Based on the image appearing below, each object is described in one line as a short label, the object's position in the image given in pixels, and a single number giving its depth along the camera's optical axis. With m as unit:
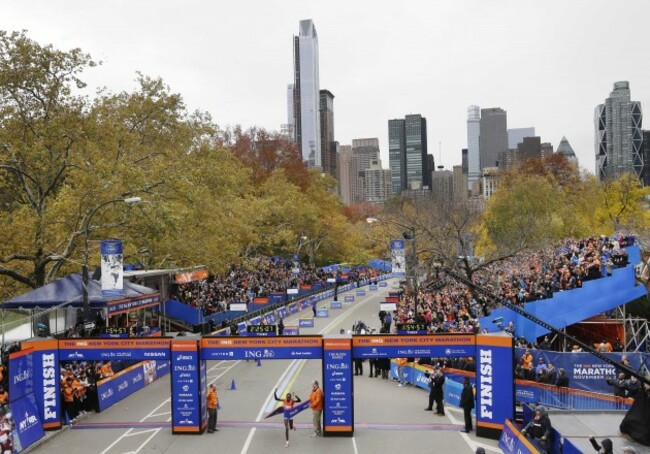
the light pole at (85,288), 20.08
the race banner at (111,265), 19.80
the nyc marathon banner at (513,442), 12.37
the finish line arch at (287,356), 16.38
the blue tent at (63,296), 23.23
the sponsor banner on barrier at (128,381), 20.42
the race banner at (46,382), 17.19
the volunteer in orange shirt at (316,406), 16.62
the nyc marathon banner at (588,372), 18.78
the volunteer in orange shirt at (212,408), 16.88
